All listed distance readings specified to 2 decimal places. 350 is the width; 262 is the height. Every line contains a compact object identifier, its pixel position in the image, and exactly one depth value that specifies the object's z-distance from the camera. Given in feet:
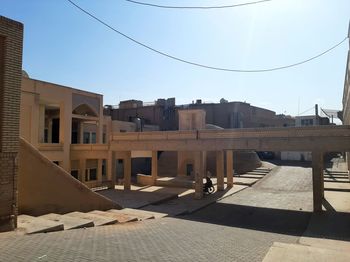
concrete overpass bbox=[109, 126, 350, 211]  63.21
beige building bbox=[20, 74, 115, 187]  84.58
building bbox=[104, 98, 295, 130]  184.03
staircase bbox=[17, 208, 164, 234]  29.89
